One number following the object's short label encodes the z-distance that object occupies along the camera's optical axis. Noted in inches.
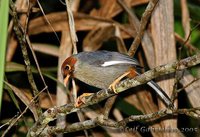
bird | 245.8
